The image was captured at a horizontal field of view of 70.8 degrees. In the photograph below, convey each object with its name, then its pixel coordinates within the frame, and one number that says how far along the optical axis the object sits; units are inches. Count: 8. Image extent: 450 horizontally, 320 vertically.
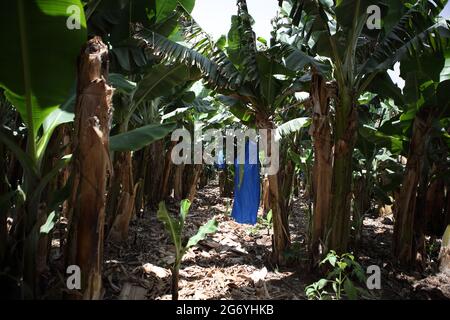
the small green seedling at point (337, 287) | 126.7
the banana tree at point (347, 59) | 153.7
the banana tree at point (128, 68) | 162.2
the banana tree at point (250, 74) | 175.2
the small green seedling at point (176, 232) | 121.6
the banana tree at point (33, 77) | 93.0
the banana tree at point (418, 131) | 177.2
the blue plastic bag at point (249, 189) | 252.7
